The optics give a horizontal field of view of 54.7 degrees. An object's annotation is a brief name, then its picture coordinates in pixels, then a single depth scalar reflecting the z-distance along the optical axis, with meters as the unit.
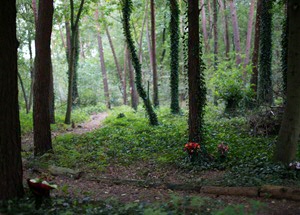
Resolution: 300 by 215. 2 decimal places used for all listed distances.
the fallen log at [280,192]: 5.75
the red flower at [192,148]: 8.84
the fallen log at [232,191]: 6.25
